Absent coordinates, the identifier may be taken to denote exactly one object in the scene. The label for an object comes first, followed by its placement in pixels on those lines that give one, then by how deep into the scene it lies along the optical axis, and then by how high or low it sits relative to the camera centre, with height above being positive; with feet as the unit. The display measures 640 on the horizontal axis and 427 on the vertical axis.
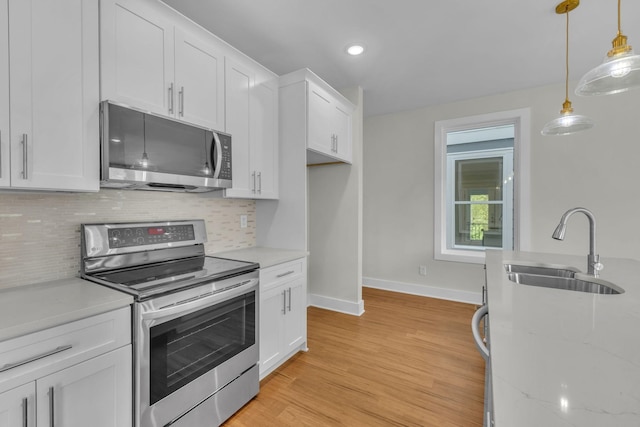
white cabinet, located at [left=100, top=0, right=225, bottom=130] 4.99 +2.88
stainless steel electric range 4.42 -1.87
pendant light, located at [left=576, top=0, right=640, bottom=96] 4.08 +2.13
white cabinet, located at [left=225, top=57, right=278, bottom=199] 7.18 +2.21
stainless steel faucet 5.06 -0.45
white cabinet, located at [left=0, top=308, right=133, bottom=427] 3.22 -2.04
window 12.17 +1.17
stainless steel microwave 4.83 +1.11
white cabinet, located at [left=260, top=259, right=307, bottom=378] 6.75 -2.57
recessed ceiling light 8.21 +4.66
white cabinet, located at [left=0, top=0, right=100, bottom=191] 3.92 +1.69
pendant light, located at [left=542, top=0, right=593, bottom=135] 6.22 +1.97
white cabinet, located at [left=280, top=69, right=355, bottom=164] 8.34 +3.00
